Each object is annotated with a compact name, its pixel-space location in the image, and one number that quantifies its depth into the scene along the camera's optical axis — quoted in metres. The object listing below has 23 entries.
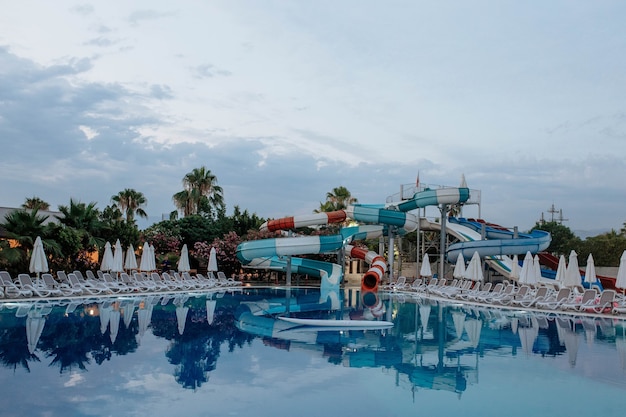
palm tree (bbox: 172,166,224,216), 42.37
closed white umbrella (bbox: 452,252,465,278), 24.17
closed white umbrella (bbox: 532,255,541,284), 19.78
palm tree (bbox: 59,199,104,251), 24.39
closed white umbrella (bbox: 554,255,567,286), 19.31
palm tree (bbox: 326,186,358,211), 44.41
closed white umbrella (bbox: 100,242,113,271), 22.28
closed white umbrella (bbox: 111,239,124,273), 22.39
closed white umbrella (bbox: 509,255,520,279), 23.22
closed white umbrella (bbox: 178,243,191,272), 26.64
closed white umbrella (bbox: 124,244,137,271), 23.78
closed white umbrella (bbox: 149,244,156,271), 24.58
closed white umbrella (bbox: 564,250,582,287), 18.73
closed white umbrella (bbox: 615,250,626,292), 17.38
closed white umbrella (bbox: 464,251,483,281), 22.86
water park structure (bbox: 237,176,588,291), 27.31
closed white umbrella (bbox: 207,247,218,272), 27.72
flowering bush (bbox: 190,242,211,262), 33.44
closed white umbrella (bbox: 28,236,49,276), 19.31
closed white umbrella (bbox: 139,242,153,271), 24.42
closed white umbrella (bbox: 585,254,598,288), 19.62
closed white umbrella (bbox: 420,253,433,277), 27.72
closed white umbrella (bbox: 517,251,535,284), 19.89
